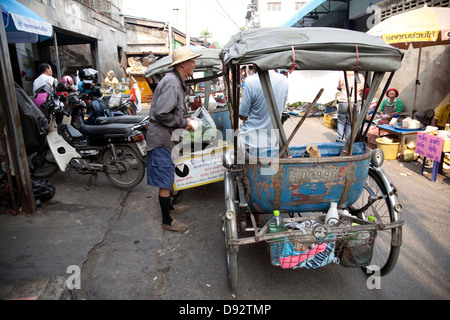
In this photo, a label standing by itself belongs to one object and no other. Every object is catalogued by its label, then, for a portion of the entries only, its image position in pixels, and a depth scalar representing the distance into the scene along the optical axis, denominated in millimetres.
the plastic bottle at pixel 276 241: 2377
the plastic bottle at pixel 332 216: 2580
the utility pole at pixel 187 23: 16734
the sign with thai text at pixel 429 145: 5092
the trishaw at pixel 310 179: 2271
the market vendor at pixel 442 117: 6550
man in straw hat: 3312
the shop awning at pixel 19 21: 4828
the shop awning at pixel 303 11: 11617
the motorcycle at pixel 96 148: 4816
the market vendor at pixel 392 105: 8016
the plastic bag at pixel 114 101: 6289
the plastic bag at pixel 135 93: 9966
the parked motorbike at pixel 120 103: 6316
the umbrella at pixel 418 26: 5414
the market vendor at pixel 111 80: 13102
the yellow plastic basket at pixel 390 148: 6664
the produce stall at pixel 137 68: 16094
